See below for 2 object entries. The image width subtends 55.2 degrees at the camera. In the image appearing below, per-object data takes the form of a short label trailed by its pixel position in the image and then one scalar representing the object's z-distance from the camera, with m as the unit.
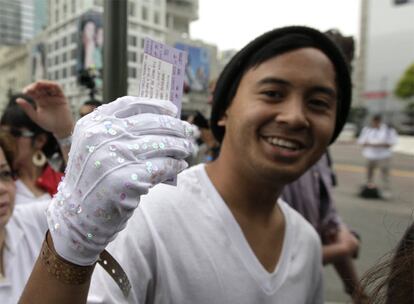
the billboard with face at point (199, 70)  19.80
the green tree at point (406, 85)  37.47
